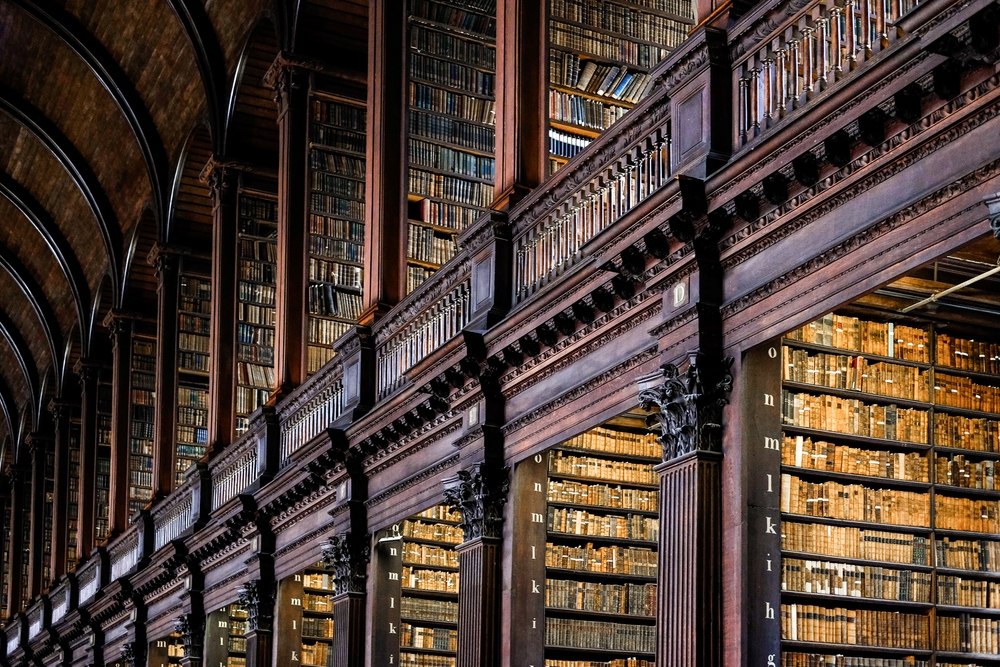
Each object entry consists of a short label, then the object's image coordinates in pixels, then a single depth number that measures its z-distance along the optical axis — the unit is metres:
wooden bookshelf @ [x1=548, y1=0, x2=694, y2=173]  9.23
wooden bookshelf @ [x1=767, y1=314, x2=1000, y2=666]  7.09
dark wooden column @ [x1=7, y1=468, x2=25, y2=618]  25.34
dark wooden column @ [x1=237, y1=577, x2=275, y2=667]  11.76
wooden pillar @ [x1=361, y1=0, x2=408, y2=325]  10.37
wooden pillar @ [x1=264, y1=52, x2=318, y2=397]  12.20
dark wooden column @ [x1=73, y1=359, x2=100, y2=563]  20.05
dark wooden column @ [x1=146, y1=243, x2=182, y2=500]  16.44
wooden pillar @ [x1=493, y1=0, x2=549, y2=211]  8.39
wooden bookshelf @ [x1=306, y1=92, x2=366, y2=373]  12.54
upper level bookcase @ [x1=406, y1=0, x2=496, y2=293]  10.67
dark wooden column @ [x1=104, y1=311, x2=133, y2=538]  18.33
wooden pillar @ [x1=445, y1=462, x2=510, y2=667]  7.94
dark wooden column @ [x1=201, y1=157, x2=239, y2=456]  14.24
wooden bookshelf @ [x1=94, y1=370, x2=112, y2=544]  20.61
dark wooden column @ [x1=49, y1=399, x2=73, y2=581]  22.02
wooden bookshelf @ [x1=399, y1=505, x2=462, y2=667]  10.14
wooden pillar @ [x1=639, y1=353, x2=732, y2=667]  6.02
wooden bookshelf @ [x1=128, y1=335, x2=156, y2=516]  19.06
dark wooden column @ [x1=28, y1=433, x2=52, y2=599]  23.30
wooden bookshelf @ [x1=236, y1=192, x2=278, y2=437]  14.62
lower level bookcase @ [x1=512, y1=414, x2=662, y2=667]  8.29
